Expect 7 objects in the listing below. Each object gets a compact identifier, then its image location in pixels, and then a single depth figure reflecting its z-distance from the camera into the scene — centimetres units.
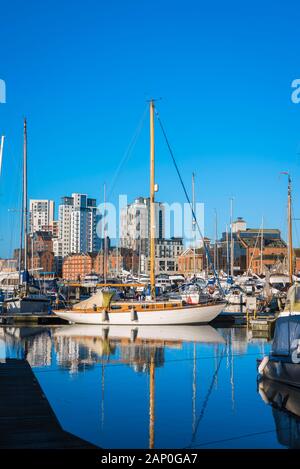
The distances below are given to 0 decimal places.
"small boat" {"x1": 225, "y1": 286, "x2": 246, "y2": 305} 6412
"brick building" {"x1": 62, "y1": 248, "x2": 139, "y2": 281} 13512
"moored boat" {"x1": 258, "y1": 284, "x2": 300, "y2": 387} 1991
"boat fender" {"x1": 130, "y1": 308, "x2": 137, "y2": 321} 4462
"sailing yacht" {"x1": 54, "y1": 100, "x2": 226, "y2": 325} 4459
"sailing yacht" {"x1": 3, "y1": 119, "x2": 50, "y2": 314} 5406
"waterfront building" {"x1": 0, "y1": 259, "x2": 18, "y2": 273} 9388
